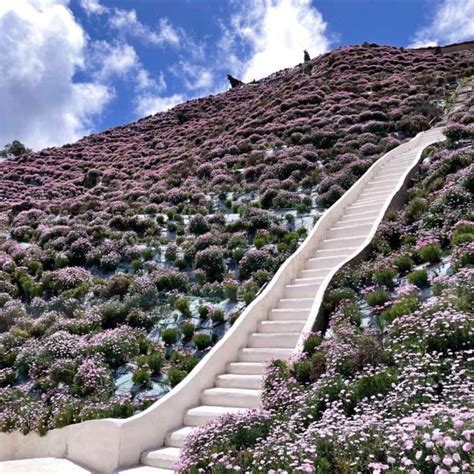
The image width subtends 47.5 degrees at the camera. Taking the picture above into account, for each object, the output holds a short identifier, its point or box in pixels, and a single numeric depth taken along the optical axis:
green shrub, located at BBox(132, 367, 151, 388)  9.07
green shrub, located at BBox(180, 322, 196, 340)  10.52
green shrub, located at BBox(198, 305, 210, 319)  11.18
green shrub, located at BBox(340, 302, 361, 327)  8.27
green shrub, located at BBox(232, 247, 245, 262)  13.70
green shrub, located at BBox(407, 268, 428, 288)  8.71
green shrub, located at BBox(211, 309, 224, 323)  10.91
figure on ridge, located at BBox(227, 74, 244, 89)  53.91
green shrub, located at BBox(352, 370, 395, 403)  5.90
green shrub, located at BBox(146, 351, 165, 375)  9.44
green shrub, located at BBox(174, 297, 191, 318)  11.45
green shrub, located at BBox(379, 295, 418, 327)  7.64
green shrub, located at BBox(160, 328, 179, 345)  10.40
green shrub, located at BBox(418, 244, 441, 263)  9.34
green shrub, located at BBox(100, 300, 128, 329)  11.65
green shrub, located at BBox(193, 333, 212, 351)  10.07
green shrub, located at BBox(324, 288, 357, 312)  9.14
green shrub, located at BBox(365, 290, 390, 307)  8.62
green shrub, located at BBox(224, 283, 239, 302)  11.62
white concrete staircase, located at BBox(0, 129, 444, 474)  7.06
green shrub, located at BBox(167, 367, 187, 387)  8.88
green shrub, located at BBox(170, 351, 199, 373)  9.27
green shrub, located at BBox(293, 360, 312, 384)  7.36
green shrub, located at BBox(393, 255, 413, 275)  9.58
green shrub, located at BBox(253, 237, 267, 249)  13.98
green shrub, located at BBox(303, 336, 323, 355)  8.02
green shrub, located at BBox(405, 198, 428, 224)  11.86
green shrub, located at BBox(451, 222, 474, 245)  9.02
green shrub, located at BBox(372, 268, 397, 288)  9.19
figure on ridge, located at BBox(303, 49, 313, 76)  42.24
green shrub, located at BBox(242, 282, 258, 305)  11.18
